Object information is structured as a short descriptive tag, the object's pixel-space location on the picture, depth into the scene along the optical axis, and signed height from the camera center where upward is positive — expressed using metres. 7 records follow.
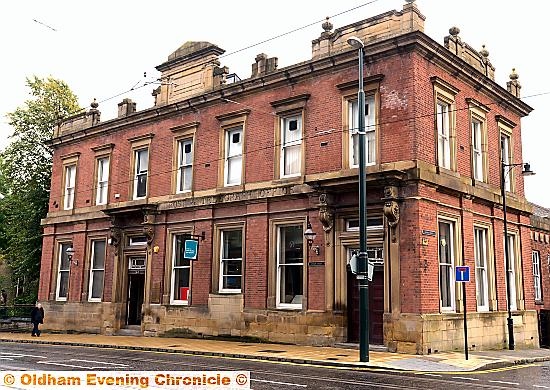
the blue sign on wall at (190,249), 22.30 +1.71
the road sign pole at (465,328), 15.70 -0.73
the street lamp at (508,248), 20.59 +1.91
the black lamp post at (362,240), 15.03 +1.51
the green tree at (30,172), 33.72 +6.87
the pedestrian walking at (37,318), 26.41 -1.12
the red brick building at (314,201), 18.06 +3.36
